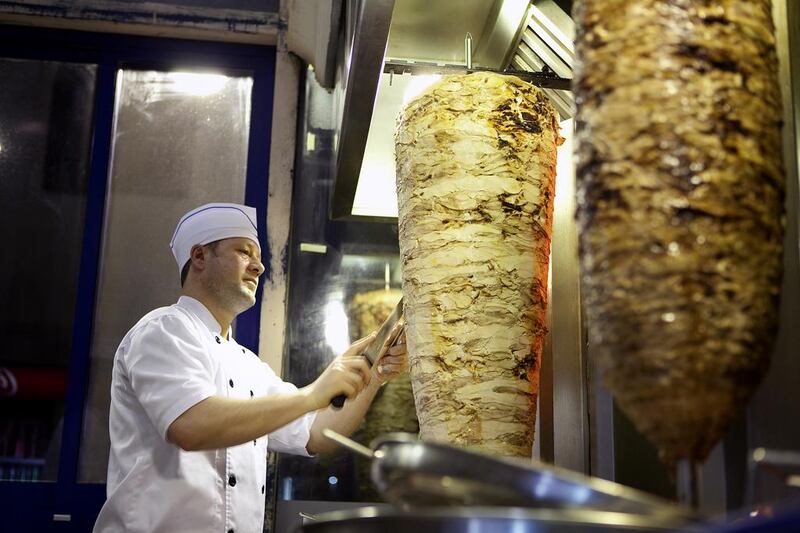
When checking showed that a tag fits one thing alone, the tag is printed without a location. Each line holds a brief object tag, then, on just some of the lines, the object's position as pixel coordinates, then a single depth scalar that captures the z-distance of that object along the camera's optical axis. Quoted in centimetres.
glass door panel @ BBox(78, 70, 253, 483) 316
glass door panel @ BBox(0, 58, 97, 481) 324
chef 199
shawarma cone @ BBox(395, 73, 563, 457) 124
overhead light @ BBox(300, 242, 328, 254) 311
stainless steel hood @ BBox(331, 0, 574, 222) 141
